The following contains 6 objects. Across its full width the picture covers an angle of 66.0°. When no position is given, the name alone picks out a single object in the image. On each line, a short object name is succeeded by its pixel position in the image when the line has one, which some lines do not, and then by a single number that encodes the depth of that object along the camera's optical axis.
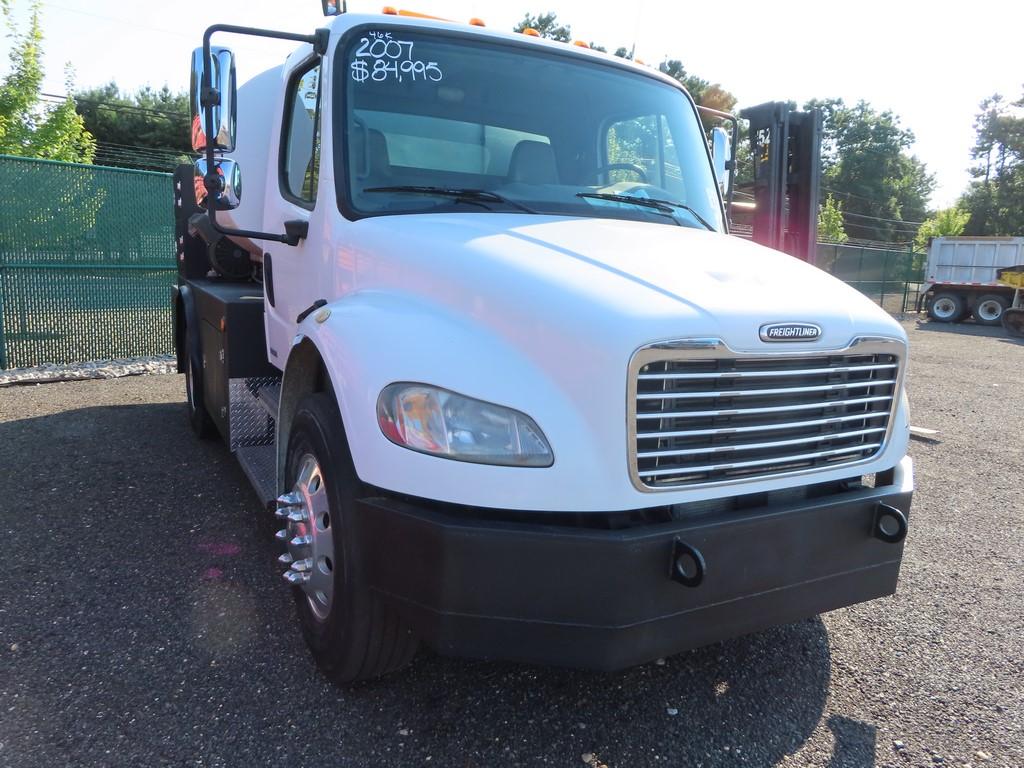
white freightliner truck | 2.20
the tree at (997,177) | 65.88
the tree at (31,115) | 12.88
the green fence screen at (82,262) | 8.63
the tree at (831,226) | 57.44
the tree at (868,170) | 78.88
